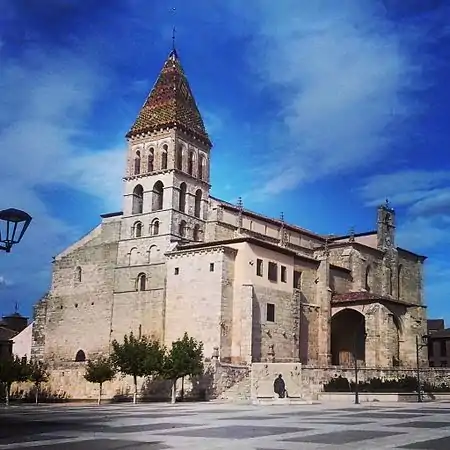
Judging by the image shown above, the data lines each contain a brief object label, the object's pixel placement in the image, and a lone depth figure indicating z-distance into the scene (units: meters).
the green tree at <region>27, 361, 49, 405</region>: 46.51
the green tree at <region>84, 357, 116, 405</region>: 42.75
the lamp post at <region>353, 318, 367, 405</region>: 51.78
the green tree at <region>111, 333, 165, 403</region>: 40.56
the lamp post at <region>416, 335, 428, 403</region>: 53.00
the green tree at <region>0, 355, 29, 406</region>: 42.69
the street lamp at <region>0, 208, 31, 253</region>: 12.08
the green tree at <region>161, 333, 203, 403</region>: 39.38
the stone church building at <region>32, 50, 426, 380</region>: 46.38
